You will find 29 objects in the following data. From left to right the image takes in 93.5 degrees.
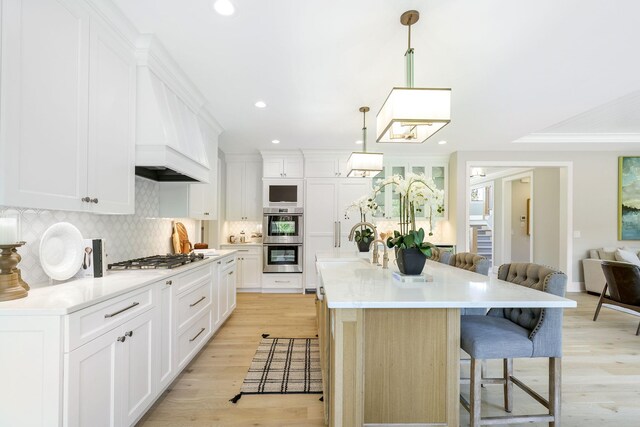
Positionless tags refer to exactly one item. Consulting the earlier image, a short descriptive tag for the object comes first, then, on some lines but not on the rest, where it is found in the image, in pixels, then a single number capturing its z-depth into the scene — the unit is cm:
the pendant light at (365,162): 333
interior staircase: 985
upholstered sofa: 503
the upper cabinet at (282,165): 554
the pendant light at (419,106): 162
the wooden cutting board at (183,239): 364
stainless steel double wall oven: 543
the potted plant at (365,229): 338
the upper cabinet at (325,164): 548
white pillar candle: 140
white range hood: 233
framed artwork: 541
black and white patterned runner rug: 237
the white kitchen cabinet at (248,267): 554
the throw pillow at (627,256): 484
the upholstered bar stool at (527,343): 157
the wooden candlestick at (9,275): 138
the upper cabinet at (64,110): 133
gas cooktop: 234
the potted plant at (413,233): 183
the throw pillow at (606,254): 517
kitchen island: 143
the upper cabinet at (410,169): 582
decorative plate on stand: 175
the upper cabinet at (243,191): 585
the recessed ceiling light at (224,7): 183
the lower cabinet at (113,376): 134
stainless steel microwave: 549
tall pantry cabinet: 547
